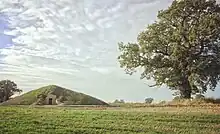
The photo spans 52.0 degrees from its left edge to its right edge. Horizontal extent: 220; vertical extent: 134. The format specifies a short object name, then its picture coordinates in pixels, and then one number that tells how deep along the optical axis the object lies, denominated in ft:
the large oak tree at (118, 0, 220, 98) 63.05
